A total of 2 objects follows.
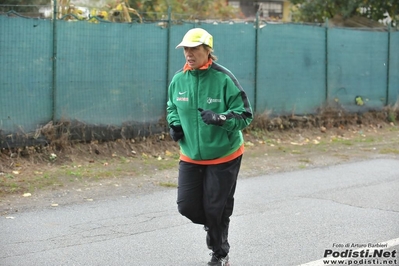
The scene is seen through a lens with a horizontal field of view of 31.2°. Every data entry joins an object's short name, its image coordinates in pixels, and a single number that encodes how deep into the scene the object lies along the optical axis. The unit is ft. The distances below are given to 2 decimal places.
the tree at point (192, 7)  57.11
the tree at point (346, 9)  62.75
